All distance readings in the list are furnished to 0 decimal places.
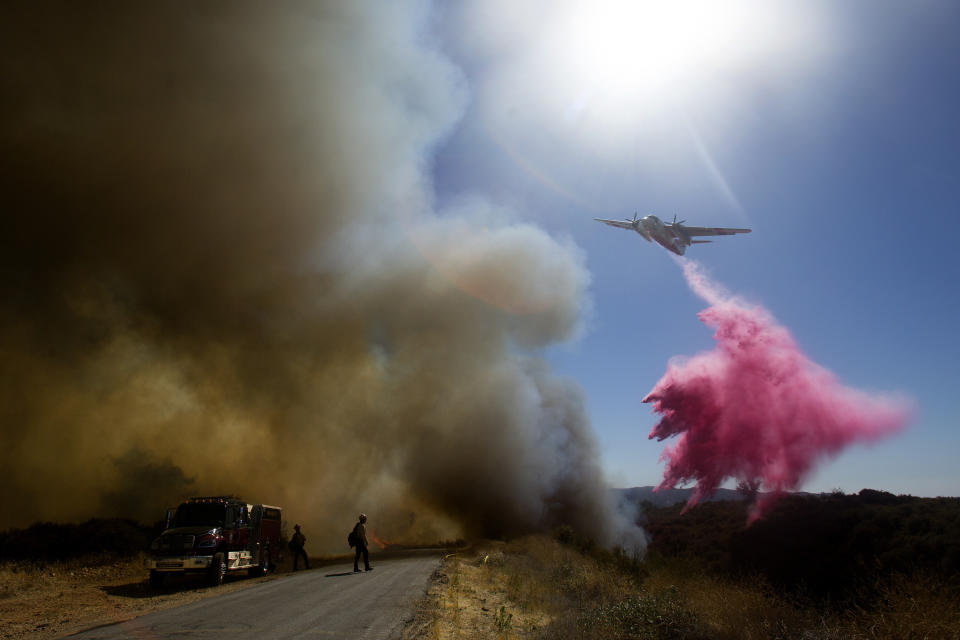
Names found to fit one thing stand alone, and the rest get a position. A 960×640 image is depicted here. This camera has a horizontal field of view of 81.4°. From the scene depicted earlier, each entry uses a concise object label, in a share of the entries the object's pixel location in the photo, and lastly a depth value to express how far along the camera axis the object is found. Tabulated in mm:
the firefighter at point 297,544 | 20328
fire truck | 14805
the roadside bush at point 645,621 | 7875
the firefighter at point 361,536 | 15938
